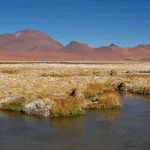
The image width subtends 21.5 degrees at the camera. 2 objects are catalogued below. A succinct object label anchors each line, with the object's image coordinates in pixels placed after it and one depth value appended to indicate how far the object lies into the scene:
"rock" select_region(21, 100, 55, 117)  30.86
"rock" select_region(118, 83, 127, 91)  52.59
